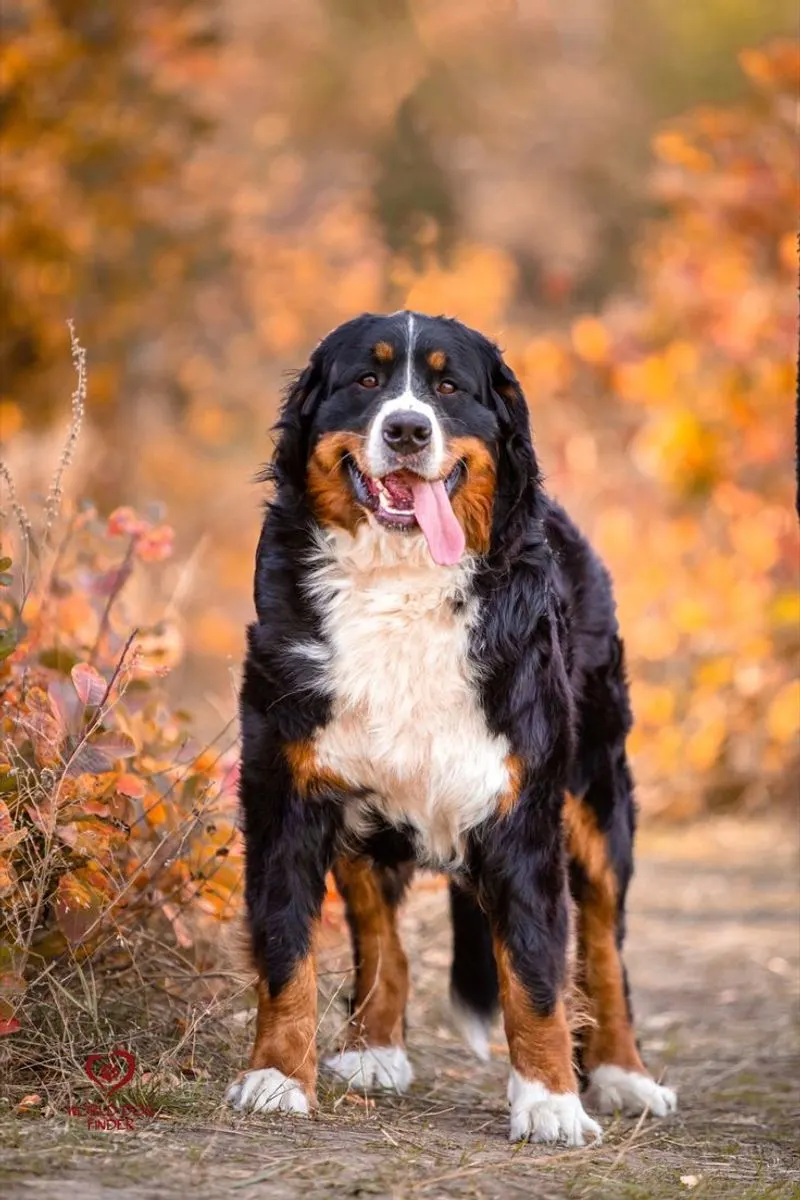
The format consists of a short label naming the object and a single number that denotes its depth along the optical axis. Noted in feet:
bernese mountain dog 24.36
